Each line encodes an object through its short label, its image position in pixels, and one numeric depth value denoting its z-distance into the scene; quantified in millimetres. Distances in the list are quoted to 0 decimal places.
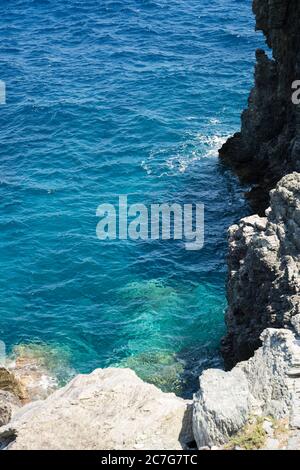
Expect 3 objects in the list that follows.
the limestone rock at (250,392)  18891
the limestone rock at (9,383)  32531
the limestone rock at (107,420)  19875
